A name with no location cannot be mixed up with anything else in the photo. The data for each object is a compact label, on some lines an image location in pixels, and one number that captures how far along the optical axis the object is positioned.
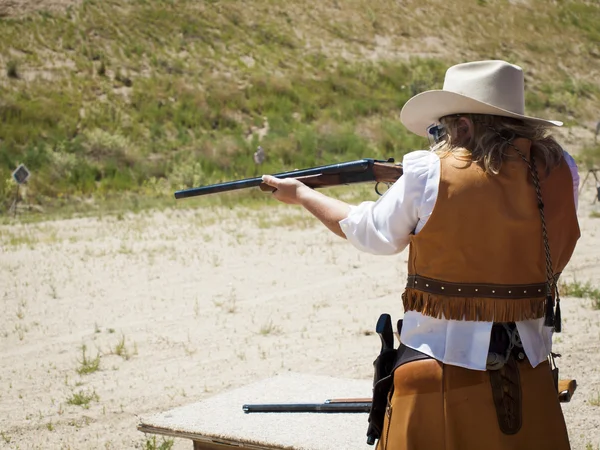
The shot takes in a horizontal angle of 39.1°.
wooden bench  3.98
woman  2.48
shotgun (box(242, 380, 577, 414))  4.23
